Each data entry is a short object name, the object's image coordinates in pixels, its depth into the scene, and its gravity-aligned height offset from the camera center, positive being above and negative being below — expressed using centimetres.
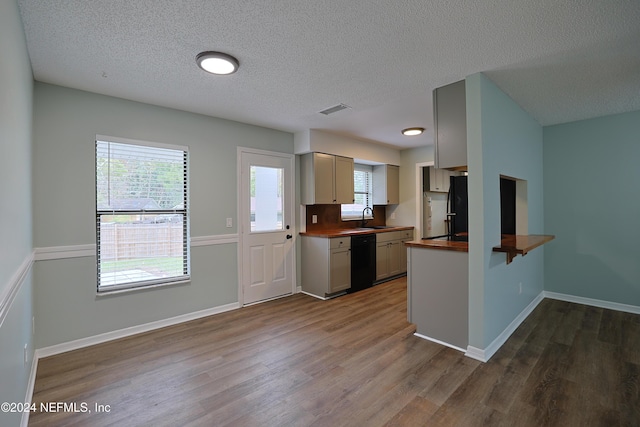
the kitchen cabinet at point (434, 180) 587 +66
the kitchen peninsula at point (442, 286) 265 -70
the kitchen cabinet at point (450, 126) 266 +81
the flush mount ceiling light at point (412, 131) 429 +120
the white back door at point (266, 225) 400 -15
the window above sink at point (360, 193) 562 +40
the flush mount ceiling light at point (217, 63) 222 +118
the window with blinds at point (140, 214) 300 +2
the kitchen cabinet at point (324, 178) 447 +56
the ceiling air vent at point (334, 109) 337 +123
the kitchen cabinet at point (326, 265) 427 -77
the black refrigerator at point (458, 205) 325 +9
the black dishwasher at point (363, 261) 461 -76
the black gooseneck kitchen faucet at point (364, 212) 565 +1
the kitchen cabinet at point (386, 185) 571 +56
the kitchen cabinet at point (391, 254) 506 -72
